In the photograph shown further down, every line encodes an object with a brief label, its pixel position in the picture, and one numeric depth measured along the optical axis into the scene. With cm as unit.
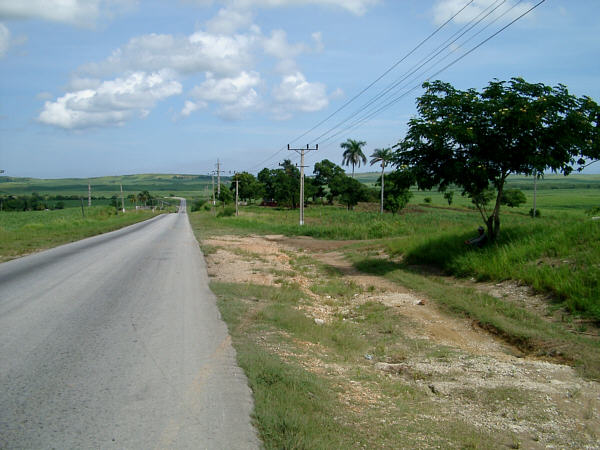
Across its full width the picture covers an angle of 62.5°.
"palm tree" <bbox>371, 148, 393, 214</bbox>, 8024
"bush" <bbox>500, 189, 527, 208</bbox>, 8819
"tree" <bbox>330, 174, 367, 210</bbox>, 9062
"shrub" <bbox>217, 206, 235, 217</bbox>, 6662
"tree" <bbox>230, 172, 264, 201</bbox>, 11588
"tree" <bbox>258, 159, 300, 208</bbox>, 9756
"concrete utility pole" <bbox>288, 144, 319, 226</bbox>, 4369
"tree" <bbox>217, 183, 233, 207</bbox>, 10300
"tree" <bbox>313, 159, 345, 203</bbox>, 10762
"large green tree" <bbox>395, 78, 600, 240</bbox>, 1430
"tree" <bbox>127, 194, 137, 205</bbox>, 16536
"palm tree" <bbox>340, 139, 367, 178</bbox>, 10419
